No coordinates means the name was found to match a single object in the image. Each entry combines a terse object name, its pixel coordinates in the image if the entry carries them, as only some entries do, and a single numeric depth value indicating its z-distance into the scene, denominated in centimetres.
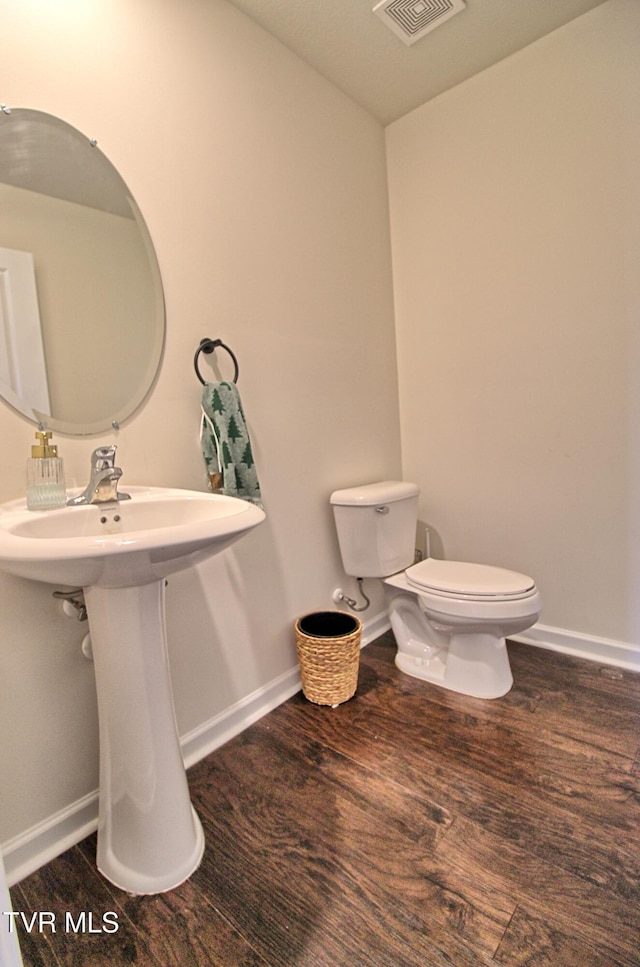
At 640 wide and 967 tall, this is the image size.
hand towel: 135
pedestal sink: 97
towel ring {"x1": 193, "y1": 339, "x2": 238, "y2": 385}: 140
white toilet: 155
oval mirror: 107
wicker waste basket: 158
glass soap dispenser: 101
